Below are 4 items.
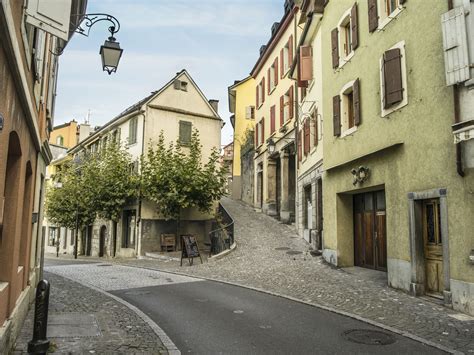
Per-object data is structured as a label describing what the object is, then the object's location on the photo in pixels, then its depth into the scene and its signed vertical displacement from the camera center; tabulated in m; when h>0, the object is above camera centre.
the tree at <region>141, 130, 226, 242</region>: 23.08 +2.56
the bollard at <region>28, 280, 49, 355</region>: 4.94 -1.09
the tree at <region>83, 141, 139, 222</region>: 25.80 +2.82
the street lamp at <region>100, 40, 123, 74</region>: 8.54 +3.46
